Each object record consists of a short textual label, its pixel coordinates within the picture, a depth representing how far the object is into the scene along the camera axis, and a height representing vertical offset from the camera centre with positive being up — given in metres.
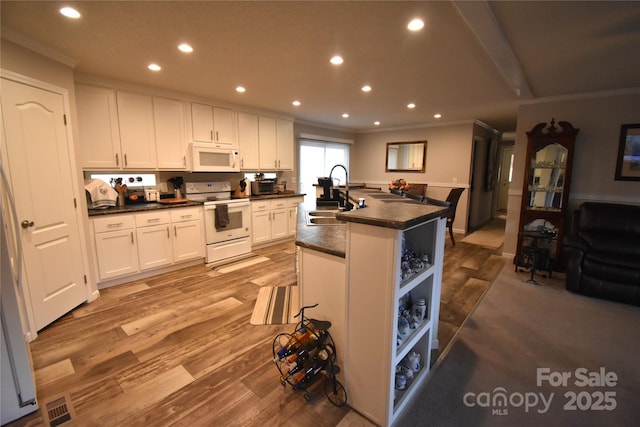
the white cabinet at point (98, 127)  3.15 +0.56
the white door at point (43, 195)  2.22 -0.17
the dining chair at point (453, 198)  5.11 -0.39
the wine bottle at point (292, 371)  1.74 -1.20
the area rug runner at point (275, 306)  2.62 -1.30
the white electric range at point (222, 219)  4.09 -0.64
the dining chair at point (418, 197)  2.70 -0.21
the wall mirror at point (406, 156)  6.58 +0.50
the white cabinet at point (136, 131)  3.44 +0.57
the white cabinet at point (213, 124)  4.08 +0.79
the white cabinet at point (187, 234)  3.76 -0.79
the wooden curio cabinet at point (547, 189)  3.81 -0.16
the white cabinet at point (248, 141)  4.66 +0.61
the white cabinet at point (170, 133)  3.73 +0.59
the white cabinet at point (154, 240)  3.46 -0.80
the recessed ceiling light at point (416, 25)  1.92 +1.06
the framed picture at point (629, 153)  3.56 +0.31
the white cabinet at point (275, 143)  5.02 +0.62
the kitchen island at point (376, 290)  1.44 -0.66
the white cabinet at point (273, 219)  4.76 -0.75
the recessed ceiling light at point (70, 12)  1.84 +1.08
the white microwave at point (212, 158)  4.03 +0.28
